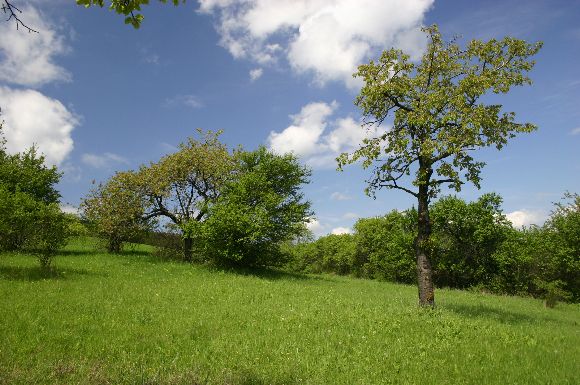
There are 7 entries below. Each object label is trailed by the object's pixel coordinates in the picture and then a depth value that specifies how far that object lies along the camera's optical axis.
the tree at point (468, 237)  43.62
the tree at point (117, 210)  37.19
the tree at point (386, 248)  49.00
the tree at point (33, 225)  23.48
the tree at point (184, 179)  38.09
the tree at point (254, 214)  32.75
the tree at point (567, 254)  38.66
